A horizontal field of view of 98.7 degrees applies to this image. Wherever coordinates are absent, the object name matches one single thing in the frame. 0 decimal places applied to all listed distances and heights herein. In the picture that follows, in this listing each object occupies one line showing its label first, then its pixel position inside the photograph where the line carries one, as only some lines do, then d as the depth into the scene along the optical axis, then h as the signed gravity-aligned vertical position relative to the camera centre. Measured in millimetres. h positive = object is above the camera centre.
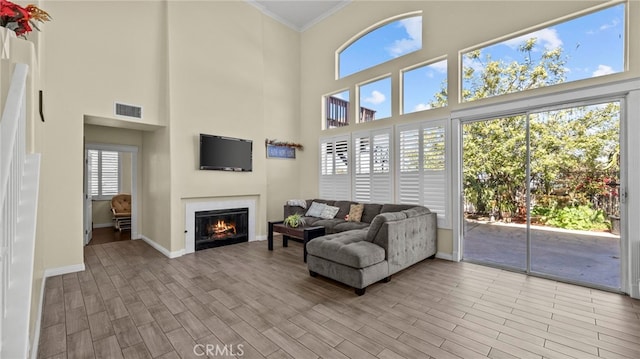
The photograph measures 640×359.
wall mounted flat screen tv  4941 +505
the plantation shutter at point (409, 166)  4715 +244
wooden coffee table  4272 -846
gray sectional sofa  3102 -864
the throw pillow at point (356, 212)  5102 -615
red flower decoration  1974 +1210
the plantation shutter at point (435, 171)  4414 +143
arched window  4938 +2651
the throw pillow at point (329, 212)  5481 -648
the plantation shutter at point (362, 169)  5445 +220
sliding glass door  3312 -154
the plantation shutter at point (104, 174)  7363 +163
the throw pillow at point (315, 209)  5681 -618
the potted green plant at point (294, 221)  4652 -715
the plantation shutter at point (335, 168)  5832 +258
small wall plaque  6145 +654
